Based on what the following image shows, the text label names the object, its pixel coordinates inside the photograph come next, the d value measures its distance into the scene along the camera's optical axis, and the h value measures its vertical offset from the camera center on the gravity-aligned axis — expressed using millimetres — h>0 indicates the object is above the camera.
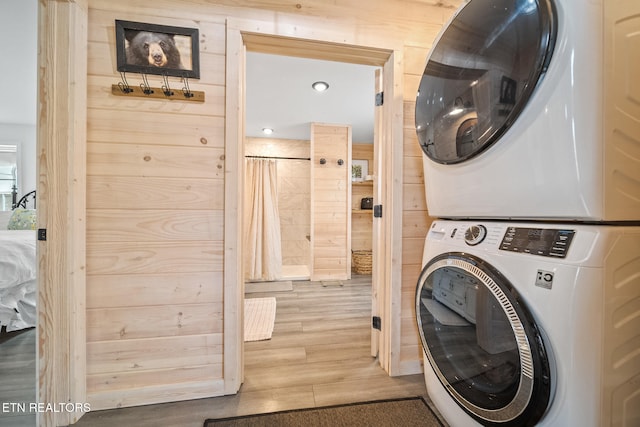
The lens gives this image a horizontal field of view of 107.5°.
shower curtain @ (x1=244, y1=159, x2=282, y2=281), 3275 -137
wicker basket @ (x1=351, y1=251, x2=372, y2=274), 3529 -746
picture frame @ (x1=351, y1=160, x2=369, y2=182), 4004 +753
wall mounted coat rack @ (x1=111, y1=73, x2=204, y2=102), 1139 +596
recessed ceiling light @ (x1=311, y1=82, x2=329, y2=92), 2211 +1221
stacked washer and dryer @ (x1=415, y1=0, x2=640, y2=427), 561 -2
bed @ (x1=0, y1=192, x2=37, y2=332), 1612 -507
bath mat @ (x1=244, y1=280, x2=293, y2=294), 2902 -957
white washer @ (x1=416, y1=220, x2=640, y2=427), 557 -281
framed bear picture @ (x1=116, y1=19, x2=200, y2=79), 1132 +798
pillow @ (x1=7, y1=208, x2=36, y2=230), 2365 -107
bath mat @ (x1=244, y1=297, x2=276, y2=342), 1833 -954
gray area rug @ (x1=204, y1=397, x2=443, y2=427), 1068 -957
